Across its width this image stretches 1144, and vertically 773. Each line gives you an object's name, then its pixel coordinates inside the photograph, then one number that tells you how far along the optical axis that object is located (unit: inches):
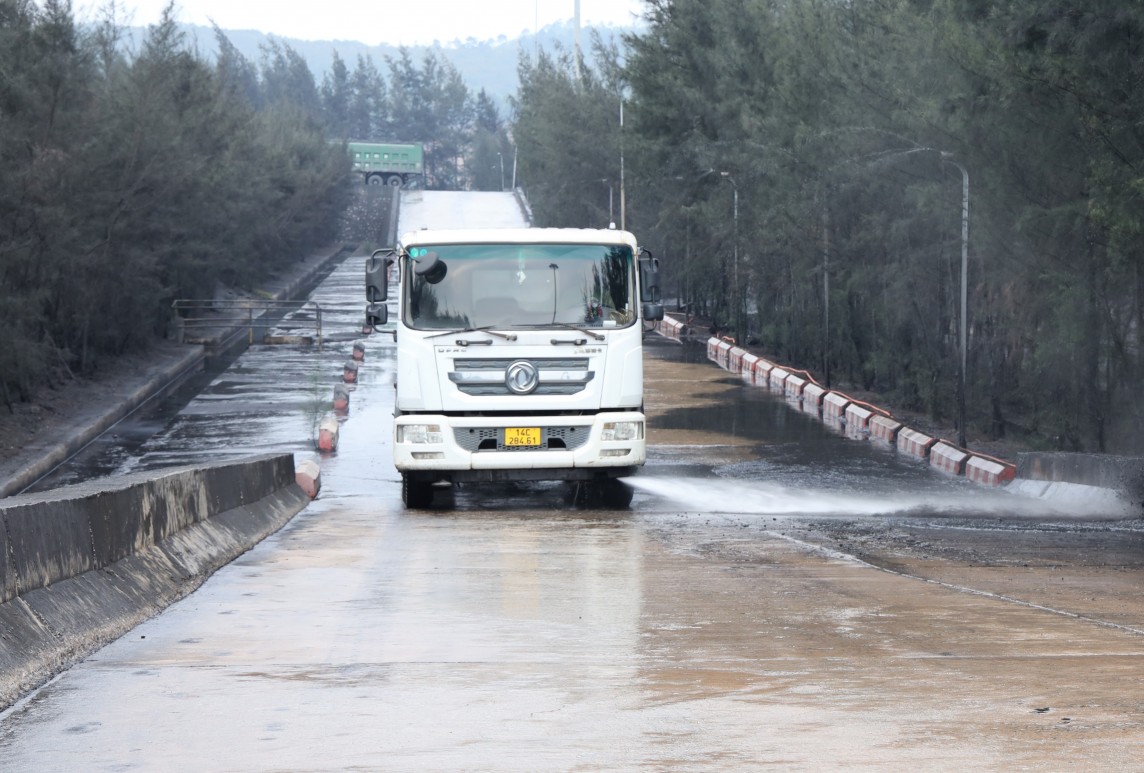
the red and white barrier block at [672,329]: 2369.6
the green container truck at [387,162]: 6245.1
